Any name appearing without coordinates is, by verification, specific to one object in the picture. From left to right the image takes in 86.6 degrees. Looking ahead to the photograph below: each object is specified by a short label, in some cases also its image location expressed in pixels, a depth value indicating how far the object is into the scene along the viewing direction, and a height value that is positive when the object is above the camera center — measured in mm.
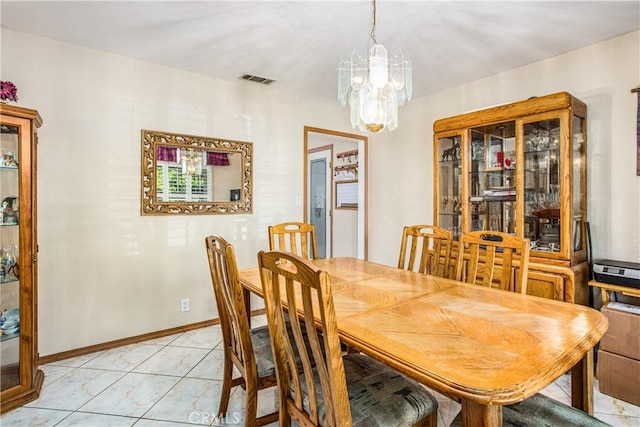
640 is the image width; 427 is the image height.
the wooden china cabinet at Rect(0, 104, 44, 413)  2033 -262
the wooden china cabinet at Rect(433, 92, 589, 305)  2438 +260
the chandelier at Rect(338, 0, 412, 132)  1845 +729
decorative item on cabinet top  2064 +746
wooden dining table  892 -427
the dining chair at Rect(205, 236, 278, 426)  1497 -638
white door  5723 +262
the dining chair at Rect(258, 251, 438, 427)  1007 -644
